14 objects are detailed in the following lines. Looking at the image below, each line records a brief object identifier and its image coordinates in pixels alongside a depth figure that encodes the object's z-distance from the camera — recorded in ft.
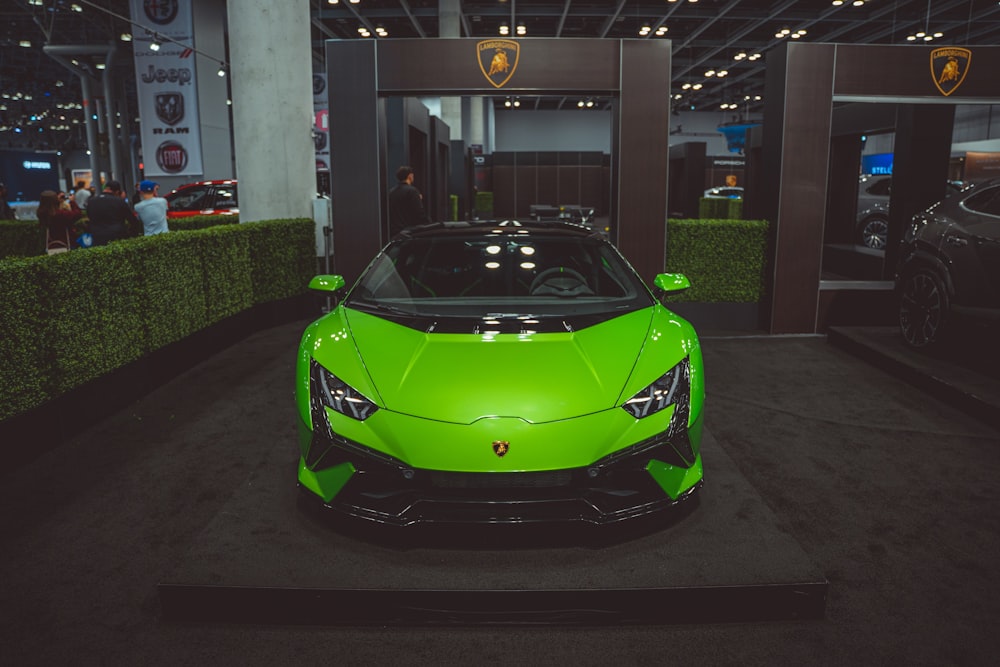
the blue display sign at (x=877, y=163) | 80.78
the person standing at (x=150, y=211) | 30.42
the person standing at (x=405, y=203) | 31.55
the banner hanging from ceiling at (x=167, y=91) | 58.95
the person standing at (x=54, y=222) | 36.09
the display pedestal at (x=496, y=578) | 9.28
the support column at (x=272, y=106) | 32.53
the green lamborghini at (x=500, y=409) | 9.23
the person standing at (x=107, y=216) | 30.60
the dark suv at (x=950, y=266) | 19.58
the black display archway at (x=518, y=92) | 28.25
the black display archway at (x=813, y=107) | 26.68
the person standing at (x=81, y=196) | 64.13
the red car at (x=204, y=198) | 49.44
